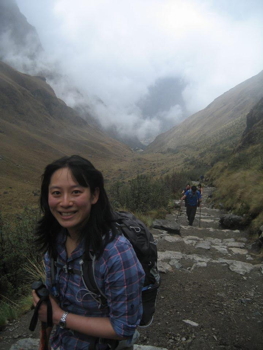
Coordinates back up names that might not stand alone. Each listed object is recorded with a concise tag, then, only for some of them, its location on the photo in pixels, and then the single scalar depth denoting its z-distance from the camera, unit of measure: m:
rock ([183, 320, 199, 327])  3.03
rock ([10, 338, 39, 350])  2.57
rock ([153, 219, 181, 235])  7.80
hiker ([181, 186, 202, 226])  8.99
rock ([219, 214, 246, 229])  8.09
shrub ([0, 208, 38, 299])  4.46
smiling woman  1.23
